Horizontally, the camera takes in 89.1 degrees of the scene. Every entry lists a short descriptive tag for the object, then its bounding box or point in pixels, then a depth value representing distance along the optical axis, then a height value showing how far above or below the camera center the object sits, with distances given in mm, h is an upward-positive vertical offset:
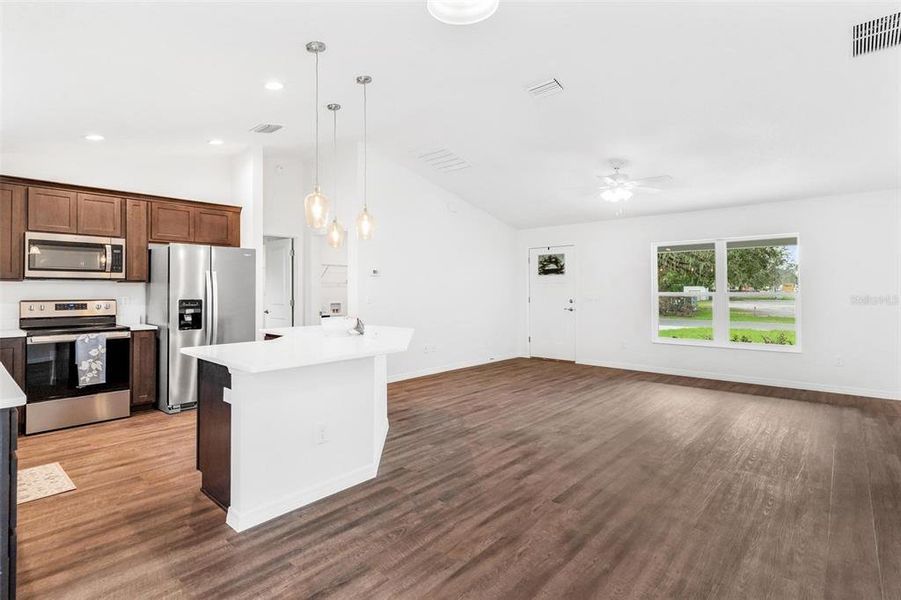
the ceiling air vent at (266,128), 4843 +1900
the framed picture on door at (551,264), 8445 +752
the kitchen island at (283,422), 2568 -732
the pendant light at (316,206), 3277 +706
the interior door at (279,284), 6898 +313
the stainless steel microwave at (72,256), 4312 +477
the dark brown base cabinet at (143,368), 4762 -675
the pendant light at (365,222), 3939 +708
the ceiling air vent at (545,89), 3994 +1923
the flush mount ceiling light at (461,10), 2029 +1326
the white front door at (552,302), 8328 +39
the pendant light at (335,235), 4027 +617
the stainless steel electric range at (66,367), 4102 -587
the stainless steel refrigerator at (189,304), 4863 +4
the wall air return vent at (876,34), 2885 +1756
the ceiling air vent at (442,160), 6008 +1966
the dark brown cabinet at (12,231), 4176 +679
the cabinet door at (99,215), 4602 +919
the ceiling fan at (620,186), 5043 +1323
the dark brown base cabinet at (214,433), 2709 -802
